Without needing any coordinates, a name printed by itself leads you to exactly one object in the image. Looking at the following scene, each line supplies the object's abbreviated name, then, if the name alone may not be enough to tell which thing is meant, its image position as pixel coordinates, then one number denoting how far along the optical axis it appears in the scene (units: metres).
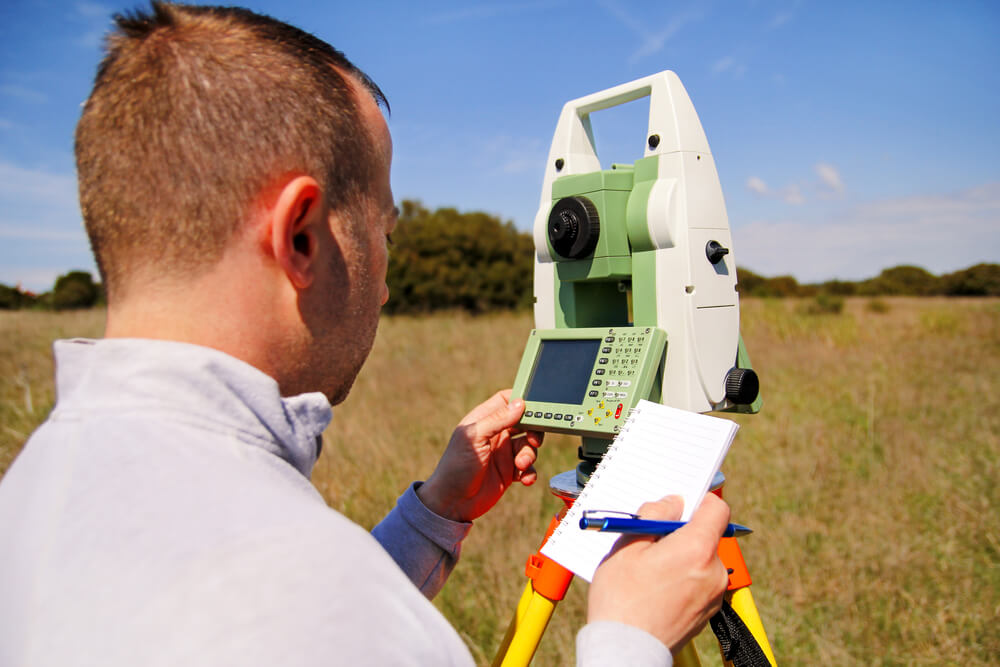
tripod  1.35
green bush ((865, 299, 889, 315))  13.89
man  0.57
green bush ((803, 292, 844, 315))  12.04
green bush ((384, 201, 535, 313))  18.48
